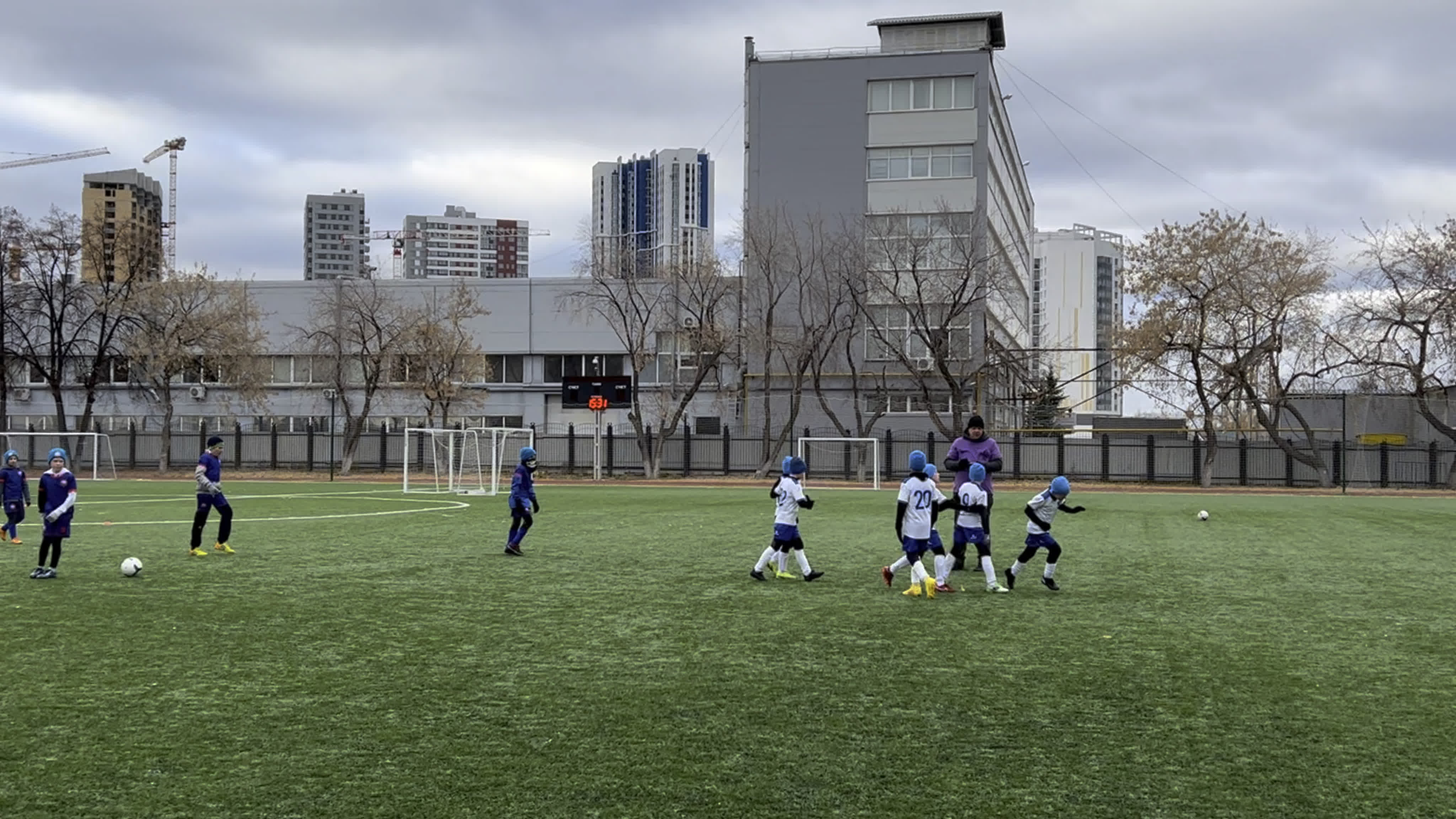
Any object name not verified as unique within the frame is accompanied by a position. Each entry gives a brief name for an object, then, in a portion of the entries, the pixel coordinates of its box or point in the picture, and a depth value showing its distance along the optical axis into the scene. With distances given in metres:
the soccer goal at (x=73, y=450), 54.12
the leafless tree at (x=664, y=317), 50.97
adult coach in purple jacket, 14.66
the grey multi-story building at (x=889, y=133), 55.97
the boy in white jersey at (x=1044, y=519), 12.84
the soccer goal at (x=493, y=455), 38.75
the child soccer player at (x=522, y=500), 17.05
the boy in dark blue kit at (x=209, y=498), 16.86
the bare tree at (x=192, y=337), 52.59
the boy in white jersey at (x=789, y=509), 13.63
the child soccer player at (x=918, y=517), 12.86
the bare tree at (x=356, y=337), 53.66
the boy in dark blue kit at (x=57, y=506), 14.13
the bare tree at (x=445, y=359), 52.66
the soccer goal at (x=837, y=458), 51.75
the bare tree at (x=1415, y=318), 44.19
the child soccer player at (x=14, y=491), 18.50
